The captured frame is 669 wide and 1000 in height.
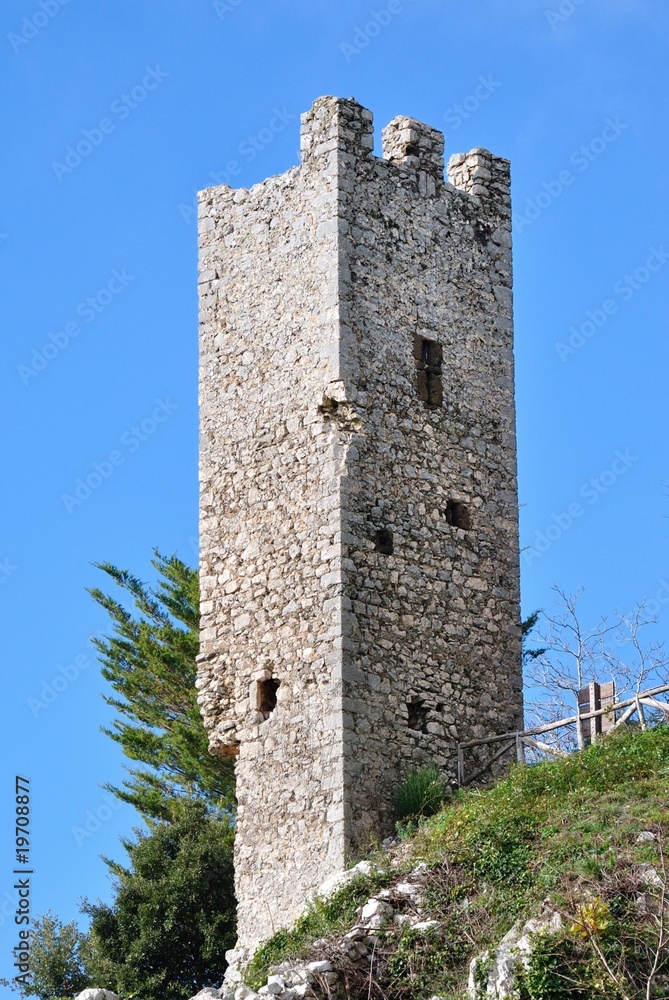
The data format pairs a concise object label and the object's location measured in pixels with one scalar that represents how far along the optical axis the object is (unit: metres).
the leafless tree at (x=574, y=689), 16.96
